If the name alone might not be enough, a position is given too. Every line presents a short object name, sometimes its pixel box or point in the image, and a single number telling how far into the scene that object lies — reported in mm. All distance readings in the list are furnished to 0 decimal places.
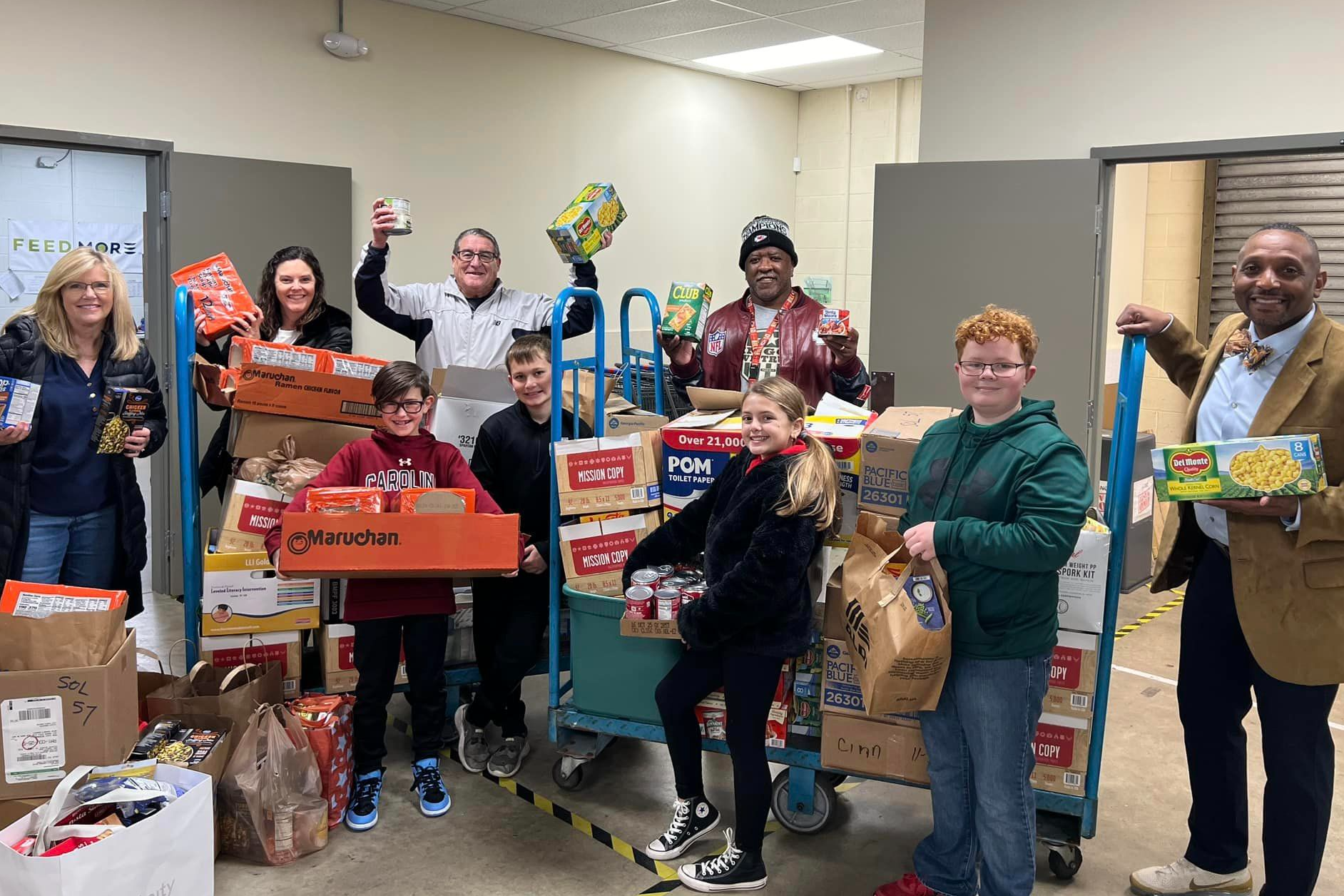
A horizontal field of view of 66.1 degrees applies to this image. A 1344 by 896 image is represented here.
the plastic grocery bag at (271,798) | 2766
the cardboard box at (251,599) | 3176
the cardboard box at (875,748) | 2619
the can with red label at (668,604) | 2785
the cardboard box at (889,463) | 2635
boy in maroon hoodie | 2988
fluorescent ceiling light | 6785
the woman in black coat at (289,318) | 3473
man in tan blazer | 2217
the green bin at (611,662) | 2928
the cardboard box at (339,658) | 3305
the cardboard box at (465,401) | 3523
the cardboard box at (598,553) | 3025
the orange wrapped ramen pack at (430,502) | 2727
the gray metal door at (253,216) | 4980
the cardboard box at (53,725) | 2428
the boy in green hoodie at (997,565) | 2193
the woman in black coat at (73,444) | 3033
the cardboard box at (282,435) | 3242
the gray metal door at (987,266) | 4664
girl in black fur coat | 2529
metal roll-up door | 5980
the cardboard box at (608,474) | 3020
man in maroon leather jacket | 3701
